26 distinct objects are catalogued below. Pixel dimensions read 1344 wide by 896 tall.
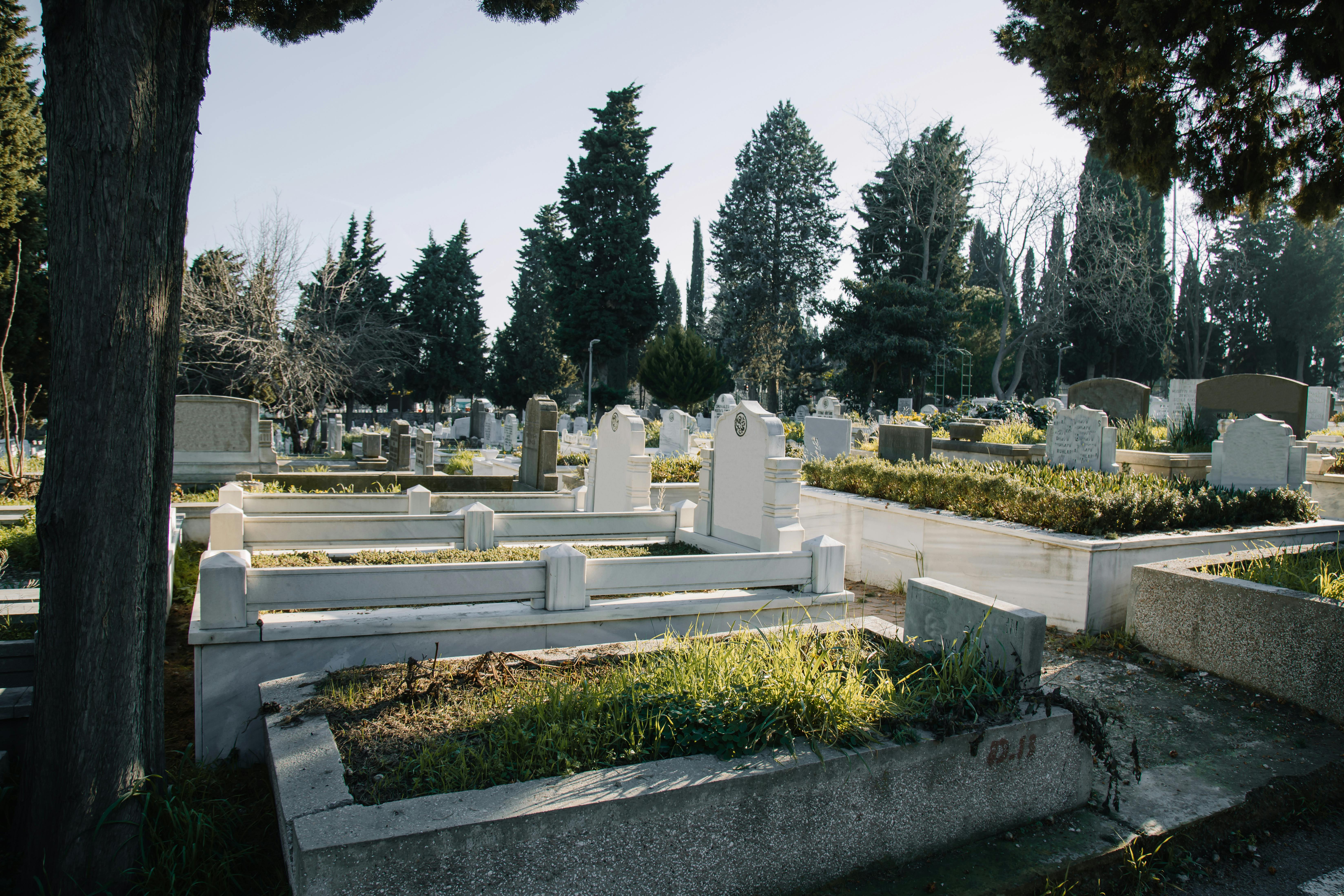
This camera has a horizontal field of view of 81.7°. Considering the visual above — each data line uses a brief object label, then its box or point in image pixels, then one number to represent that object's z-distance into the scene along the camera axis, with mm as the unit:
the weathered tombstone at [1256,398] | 13242
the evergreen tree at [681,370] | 42062
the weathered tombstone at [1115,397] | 15047
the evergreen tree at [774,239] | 45875
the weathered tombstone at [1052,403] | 18594
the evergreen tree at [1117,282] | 31781
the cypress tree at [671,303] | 63031
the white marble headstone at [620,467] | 8961
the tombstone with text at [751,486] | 6484
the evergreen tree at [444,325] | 44500
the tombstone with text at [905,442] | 11734
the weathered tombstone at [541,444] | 12070
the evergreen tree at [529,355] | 47781
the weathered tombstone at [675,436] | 19172
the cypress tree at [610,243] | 41656
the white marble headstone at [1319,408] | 26156
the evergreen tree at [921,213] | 31875
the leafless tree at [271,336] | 23531
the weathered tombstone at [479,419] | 28238
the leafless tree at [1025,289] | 27703
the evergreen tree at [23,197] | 13086
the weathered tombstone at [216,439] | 11508
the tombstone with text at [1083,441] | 9961
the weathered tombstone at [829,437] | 13312
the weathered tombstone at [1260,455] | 9523
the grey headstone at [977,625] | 3627
